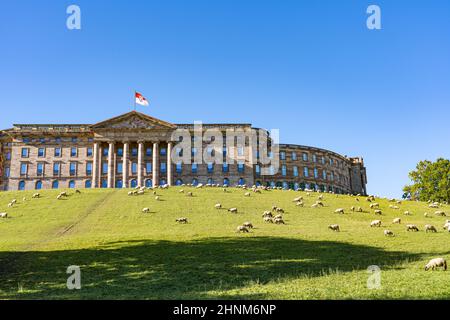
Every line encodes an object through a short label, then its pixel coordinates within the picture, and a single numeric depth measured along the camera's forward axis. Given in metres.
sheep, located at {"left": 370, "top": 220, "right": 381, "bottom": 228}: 36.79
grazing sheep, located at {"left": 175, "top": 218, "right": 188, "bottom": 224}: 39.28
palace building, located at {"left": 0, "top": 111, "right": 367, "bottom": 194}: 97.69
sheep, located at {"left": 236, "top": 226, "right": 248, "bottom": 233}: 33.44
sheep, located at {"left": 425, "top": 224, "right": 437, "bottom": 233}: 33.49
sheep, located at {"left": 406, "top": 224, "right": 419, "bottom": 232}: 34.16
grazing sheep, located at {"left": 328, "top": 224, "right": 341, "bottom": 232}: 34.91
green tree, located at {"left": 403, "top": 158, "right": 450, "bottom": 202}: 84.12
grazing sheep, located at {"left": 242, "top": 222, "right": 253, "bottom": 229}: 35.41
